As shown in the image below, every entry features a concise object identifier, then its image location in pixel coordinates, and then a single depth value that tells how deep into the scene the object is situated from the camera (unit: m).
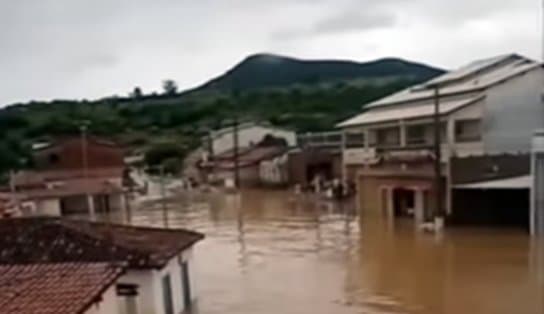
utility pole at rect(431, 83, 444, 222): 29.83
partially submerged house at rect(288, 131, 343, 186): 52.94
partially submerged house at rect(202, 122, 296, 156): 71.88
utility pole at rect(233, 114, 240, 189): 59.67
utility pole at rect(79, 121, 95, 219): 43.34
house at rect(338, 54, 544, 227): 31.59
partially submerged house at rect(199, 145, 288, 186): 57.59
